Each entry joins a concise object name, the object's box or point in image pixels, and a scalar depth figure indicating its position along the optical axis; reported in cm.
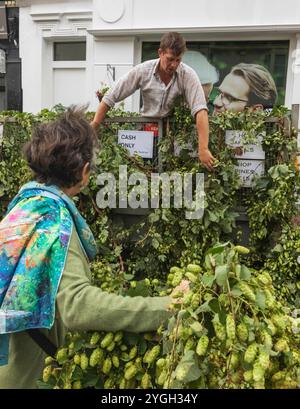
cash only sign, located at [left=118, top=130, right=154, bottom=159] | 347
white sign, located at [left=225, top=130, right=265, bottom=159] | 327
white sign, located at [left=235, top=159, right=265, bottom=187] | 330
